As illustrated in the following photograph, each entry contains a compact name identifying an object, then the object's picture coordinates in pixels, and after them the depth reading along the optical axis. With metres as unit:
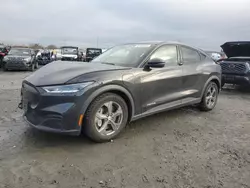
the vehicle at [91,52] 18.12
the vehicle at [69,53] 17.02
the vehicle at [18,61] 10.91
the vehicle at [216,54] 18.18
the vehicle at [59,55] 17.63
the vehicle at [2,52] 11.62
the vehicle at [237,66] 5.99
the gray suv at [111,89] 2.43
